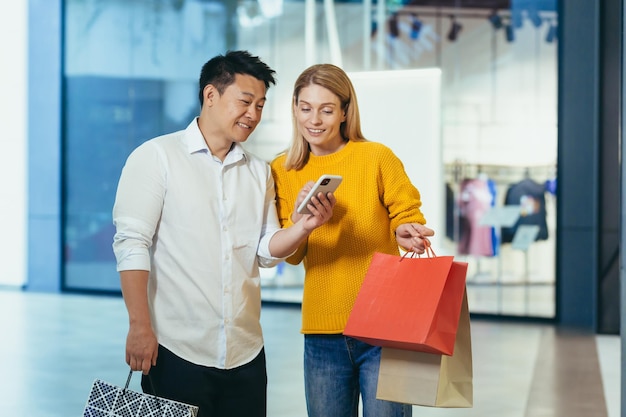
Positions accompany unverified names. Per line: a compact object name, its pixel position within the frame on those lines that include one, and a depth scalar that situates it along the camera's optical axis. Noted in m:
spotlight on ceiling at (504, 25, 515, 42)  10.88
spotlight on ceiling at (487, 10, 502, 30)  10.94
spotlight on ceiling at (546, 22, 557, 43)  10.70
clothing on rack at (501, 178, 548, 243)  10.76
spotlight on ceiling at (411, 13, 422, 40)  11.30
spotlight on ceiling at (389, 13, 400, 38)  11.45
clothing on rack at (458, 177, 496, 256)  10.94
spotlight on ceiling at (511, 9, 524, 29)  10.84
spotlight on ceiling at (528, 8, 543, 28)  10.77
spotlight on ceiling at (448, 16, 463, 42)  11.12
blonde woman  2.59
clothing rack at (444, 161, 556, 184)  10.73
